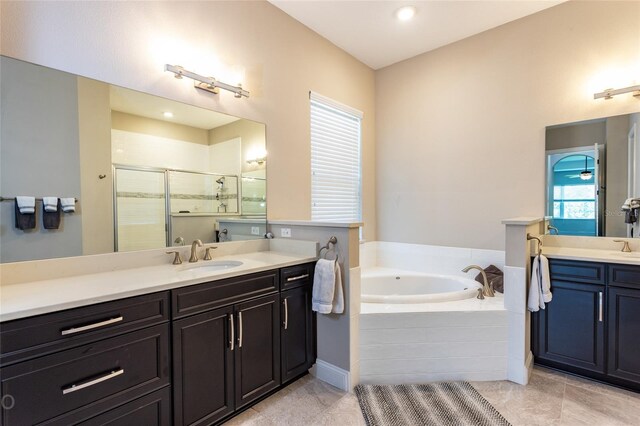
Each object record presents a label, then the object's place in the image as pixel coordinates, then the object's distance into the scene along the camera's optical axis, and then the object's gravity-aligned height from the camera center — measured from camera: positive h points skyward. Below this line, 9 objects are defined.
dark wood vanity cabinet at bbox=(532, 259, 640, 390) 2.02 -0.83
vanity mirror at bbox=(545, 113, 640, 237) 2.45 +0.24
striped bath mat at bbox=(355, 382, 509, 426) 1.78 -1.25
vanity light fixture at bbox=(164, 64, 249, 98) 2.00 +0.89
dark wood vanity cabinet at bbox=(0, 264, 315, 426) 1.12 -0.68
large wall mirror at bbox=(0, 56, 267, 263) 1.50 +0.26
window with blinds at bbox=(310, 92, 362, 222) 3.14 +0.50
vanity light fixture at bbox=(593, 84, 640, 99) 2.34 +0.88
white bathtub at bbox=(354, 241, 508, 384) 2.17 -0.97
